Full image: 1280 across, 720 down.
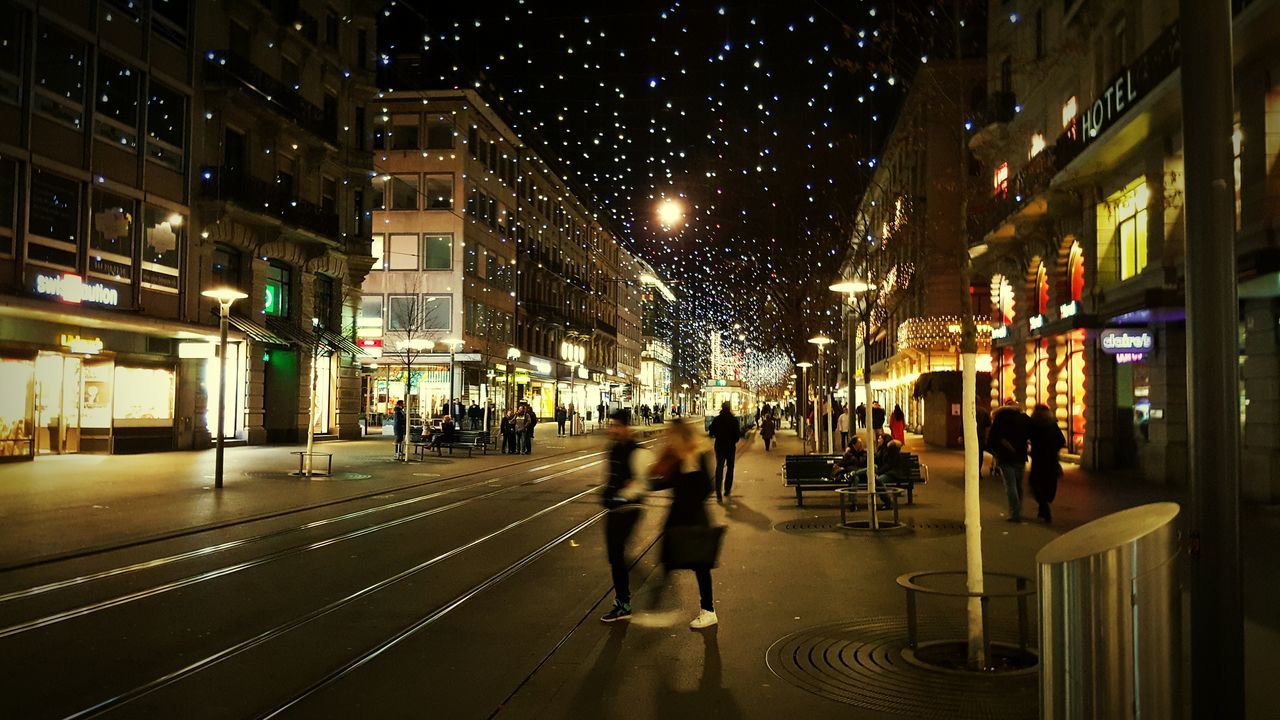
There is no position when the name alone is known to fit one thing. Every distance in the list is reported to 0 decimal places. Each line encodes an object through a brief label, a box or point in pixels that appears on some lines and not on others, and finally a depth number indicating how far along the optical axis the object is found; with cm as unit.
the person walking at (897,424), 2425
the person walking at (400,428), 2895
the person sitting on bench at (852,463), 1711
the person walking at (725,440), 1877
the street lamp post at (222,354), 1839
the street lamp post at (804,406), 4262
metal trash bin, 400
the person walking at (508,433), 3412
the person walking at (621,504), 815
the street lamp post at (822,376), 2933
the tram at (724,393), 14600
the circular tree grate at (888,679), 575
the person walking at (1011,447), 1452
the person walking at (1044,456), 1441
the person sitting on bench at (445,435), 3108
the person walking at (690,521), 787
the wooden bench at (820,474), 1652
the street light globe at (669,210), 2411
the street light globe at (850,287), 1942
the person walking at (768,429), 3894
